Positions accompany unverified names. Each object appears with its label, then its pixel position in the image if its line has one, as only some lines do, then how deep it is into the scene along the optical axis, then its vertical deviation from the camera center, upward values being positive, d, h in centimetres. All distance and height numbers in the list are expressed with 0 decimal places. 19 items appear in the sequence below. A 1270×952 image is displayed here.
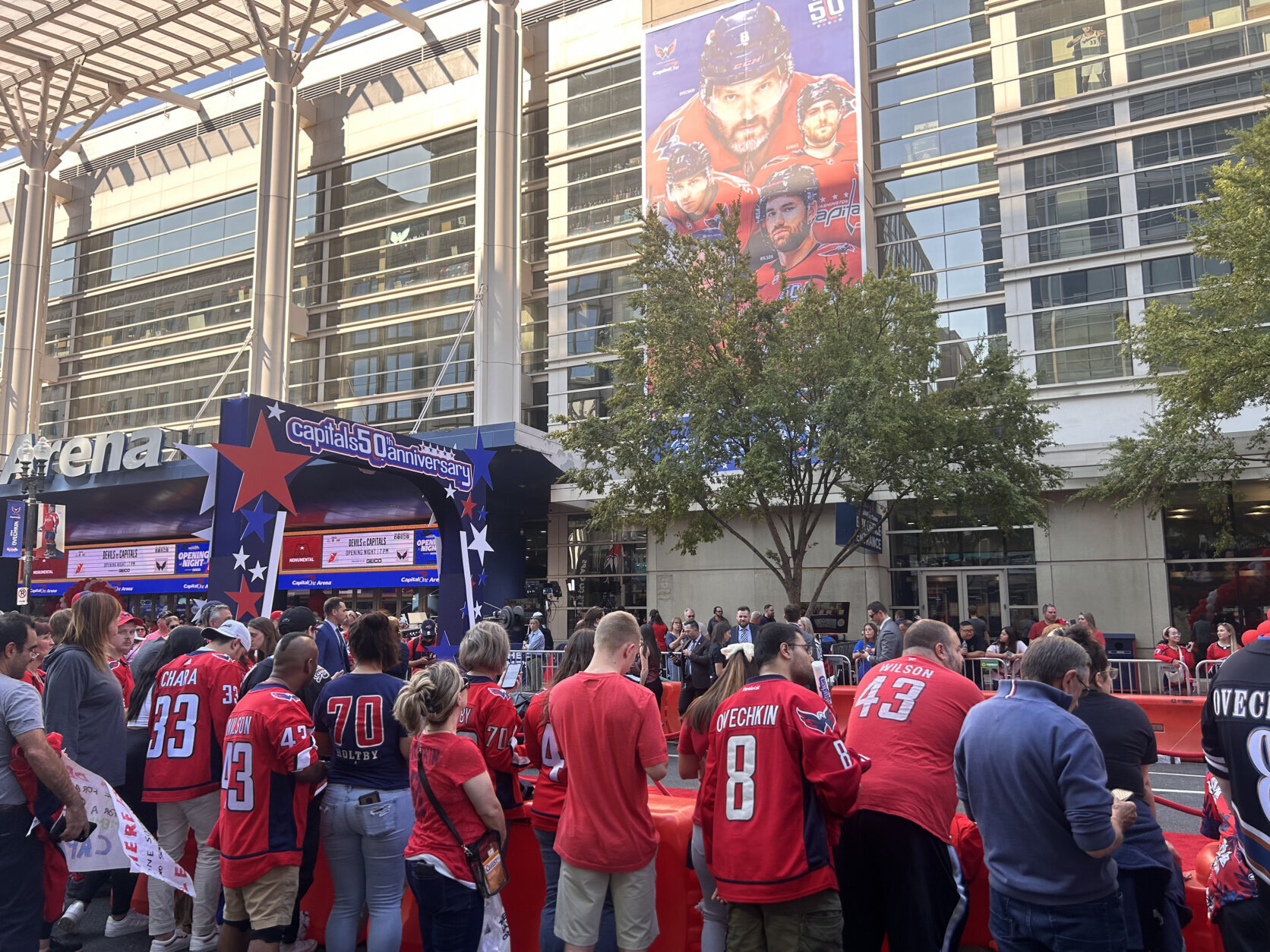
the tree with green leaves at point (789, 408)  1853 +329
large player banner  2775 +1353
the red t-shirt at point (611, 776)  454 -98
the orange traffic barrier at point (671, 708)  1483 -214
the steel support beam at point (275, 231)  3584 +1334
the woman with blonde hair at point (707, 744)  459 -86
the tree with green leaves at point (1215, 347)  1616 +402
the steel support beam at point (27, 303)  4550 +1336
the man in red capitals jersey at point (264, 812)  517 -131
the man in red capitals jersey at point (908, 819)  423 -111
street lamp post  2558 +261
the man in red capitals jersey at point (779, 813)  399 -104
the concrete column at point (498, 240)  3145 +1128
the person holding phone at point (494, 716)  531 -80
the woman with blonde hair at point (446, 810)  467 -119
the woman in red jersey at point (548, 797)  501 -122
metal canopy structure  3697 +2244
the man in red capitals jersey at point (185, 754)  613 -115
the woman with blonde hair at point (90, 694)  598 -75
